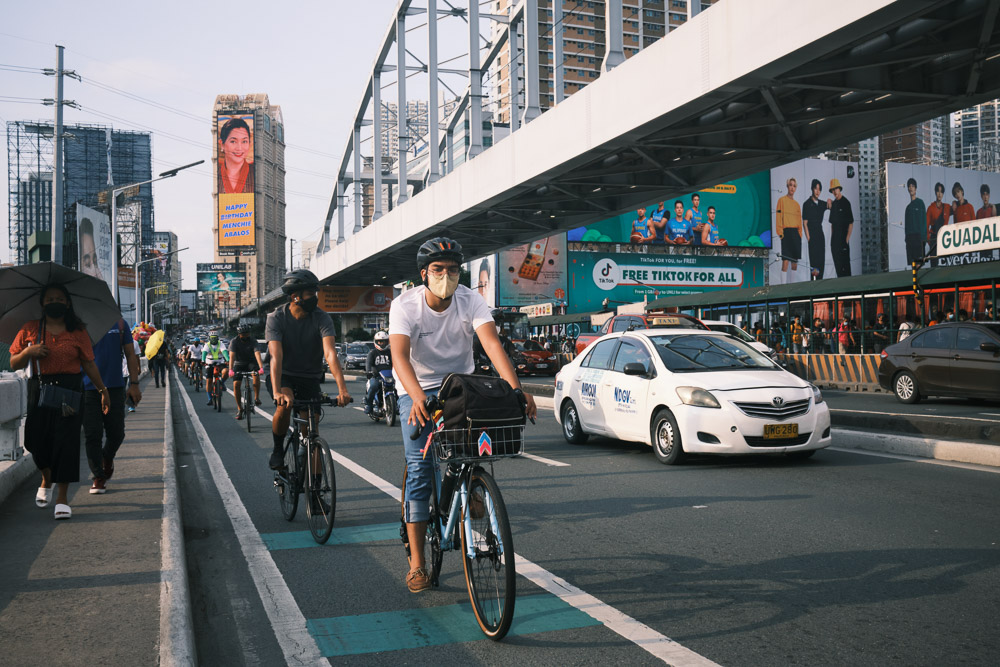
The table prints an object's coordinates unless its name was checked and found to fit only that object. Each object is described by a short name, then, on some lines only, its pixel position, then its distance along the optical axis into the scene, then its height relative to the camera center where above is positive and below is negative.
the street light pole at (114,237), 36.67 +5.00
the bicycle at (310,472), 6.14 -0.81
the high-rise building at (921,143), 131.12 +31.52
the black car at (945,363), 15.81 -0.28
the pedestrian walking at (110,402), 7.64 -0.36
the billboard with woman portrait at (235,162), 137.38 +32.22
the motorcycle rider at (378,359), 14.63 -0.04
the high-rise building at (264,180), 163.12 +33.83
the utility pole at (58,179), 25.02 +5.39
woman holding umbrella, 6.60 -0.06
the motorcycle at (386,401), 14.80 -0.74
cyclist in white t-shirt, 4.48 +0.08
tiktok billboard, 79.56 +7.03
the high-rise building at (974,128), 144.00 +35.96
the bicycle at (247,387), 14.98 -0.49
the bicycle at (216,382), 19.97 -0.51
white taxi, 9.00 -0.49
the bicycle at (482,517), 3.91 -0.74
